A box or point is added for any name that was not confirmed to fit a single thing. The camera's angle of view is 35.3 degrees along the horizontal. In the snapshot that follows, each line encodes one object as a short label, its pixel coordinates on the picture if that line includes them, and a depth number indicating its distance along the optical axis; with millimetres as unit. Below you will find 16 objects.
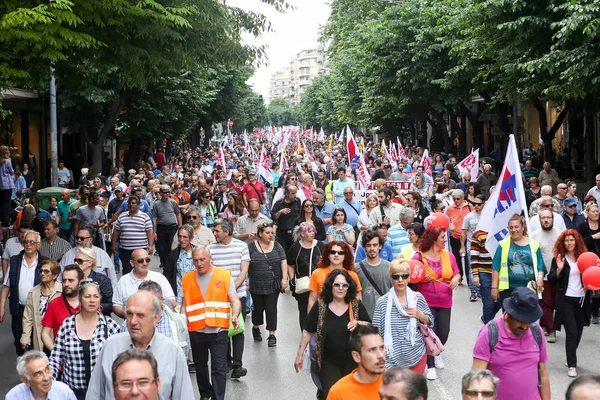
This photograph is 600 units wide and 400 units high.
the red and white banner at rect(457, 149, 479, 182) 22908
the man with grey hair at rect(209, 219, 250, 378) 9961
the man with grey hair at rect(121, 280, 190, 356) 6646
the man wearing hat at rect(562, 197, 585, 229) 12945
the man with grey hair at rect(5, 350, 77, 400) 5594
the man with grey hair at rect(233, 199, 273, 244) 12586
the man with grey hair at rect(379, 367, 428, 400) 4410
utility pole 23672
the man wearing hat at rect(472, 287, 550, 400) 6145
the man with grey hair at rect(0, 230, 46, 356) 9828
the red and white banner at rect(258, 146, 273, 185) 25547
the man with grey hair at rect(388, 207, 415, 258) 11245
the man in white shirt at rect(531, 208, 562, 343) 10797
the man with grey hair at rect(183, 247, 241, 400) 8188
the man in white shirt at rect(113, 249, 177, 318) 8152
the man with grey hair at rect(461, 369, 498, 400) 4863
